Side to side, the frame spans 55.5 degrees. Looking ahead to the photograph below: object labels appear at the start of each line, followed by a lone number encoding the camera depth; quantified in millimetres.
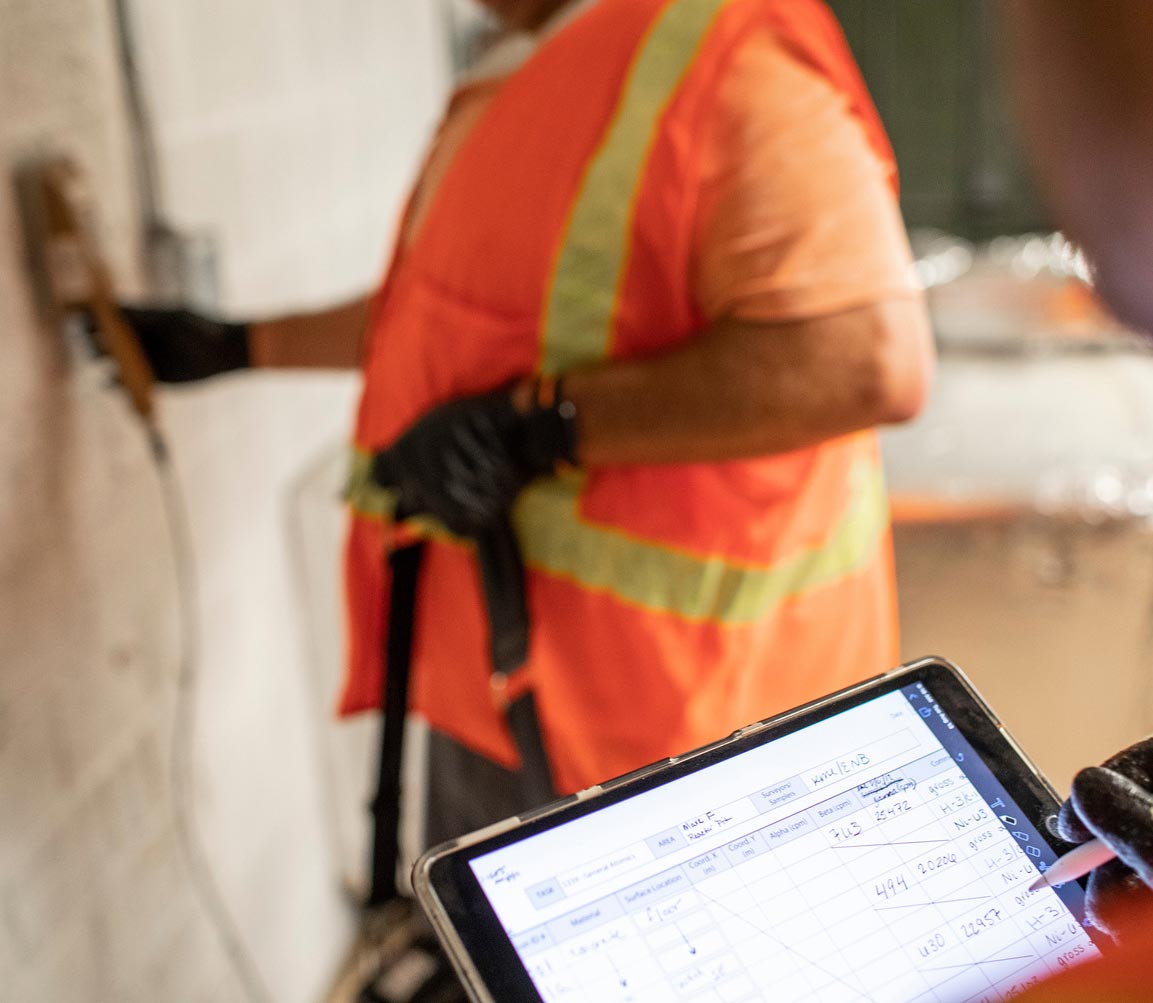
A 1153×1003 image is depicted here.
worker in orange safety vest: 831
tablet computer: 442
